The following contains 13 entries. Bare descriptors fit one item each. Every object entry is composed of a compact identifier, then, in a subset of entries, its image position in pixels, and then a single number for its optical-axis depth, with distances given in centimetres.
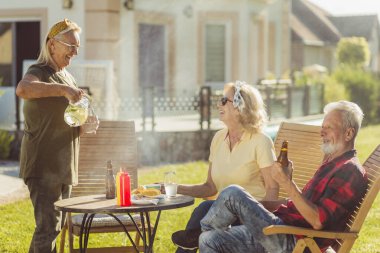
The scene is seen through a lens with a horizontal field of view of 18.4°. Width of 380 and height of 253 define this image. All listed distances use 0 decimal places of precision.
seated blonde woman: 834
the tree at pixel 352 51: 4848
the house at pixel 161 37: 2485
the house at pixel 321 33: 5331
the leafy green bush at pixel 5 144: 2034
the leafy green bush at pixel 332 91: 3184
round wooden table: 737
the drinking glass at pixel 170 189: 802
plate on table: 759
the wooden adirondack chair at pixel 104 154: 983
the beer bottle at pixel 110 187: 808
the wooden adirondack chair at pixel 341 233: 703
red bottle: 749
